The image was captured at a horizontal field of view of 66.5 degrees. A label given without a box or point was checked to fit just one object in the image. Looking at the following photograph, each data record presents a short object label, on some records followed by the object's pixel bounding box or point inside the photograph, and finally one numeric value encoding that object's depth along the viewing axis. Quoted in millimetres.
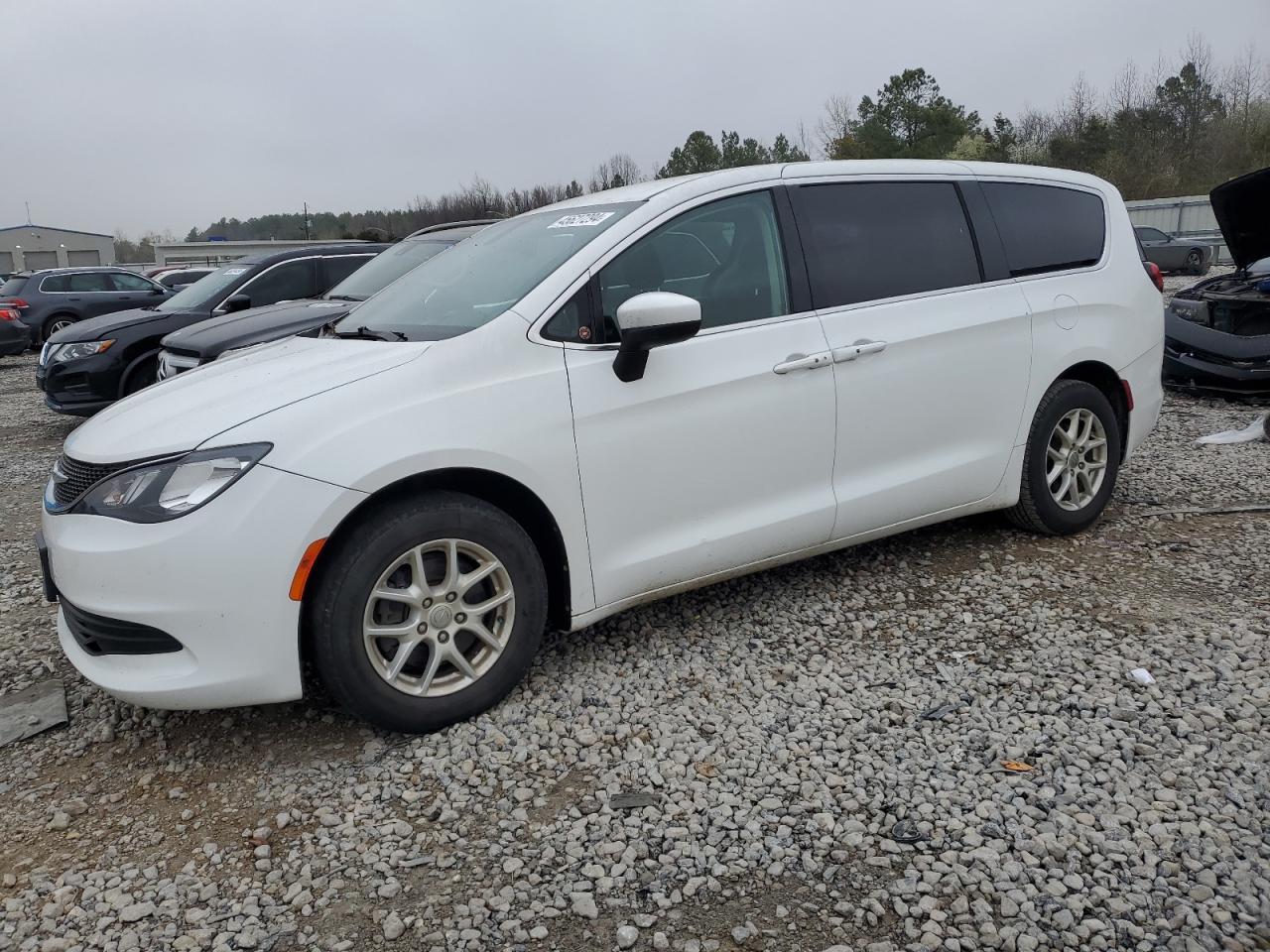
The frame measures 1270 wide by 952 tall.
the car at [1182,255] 23406
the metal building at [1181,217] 31281
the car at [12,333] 17391
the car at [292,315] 7164
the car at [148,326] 8961
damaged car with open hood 7816
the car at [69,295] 17969
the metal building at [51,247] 73500
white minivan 2926
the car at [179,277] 25573
